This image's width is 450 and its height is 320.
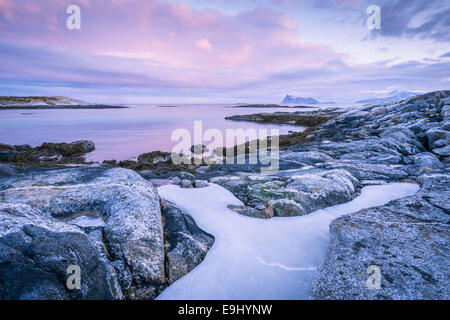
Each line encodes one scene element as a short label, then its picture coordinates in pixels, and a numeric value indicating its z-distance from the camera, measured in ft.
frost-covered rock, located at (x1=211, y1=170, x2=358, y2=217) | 22.67
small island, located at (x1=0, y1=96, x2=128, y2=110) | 505.17
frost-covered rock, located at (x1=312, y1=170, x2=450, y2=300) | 11.97
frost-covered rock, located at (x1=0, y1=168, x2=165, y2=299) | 10.25
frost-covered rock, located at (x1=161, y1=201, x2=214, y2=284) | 14.55
